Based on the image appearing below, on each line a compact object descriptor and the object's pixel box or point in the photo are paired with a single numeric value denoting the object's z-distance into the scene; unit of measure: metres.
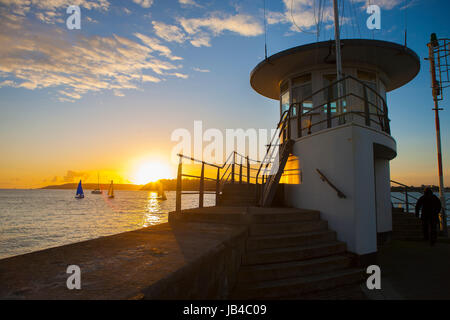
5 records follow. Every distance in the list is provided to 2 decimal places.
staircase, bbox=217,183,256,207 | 10.10
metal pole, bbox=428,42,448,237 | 10.87
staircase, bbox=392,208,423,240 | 9.89
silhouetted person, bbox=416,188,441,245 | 8.81
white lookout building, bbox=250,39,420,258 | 6.06
